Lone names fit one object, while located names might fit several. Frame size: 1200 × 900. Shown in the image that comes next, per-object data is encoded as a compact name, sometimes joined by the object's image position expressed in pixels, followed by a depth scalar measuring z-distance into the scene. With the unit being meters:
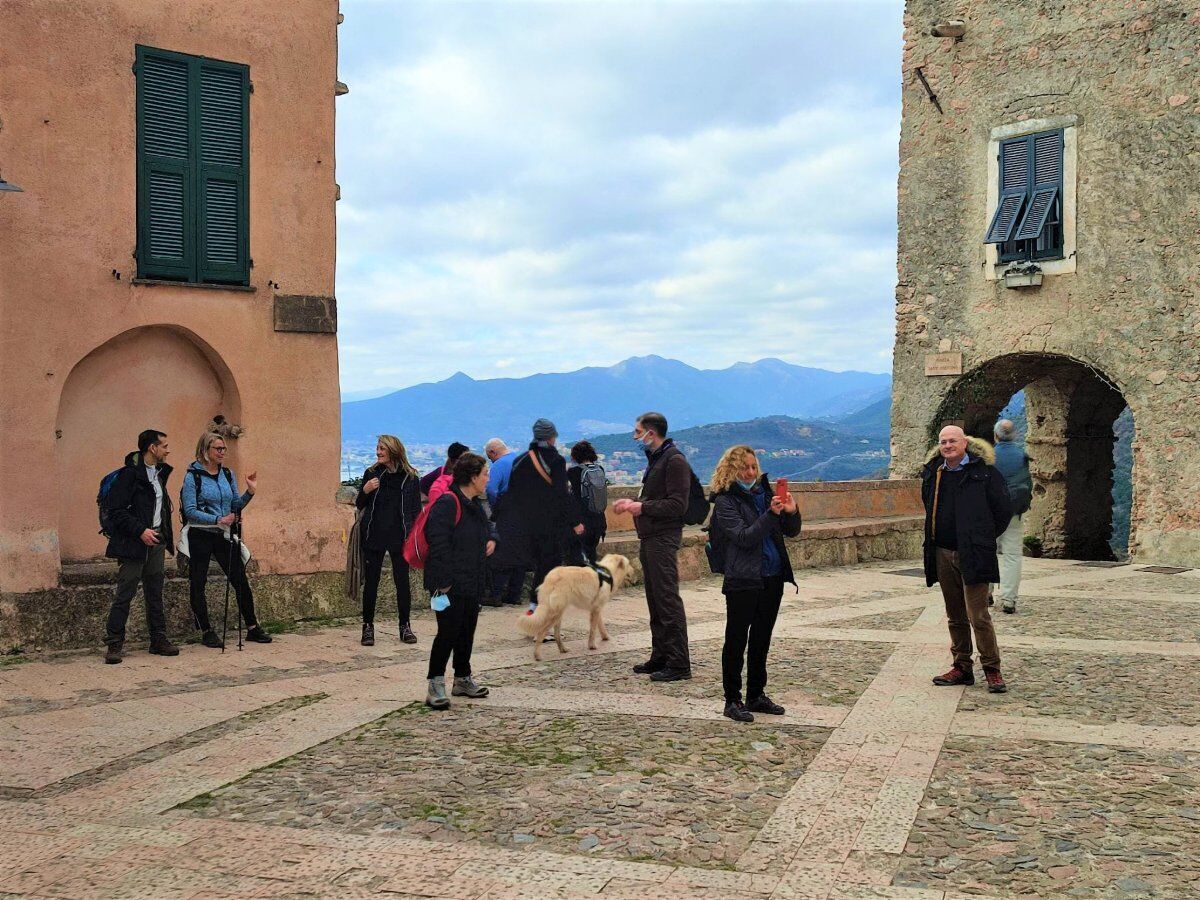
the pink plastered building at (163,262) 9.12
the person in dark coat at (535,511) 9.91
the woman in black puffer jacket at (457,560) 6.85
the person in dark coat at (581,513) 10.31
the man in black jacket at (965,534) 7.20
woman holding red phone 6.55
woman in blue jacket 9.05
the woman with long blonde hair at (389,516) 9.44
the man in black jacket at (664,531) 7.77
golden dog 8.73
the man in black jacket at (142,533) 8.49
